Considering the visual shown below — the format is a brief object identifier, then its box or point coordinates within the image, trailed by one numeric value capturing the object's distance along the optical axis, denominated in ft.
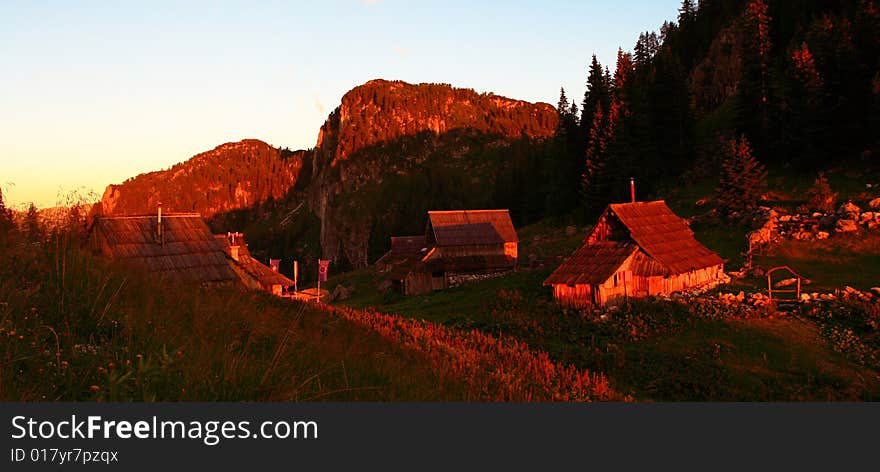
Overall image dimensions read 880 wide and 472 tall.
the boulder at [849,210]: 123.44
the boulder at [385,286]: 197.11
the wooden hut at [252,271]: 152.66
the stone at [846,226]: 119.96
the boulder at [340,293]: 205.46
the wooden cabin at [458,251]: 179.73
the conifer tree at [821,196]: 138.02
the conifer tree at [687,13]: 322.14
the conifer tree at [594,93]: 240.53
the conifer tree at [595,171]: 207.21
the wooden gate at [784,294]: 89.92
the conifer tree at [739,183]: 149.69
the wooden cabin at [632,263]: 106.01
